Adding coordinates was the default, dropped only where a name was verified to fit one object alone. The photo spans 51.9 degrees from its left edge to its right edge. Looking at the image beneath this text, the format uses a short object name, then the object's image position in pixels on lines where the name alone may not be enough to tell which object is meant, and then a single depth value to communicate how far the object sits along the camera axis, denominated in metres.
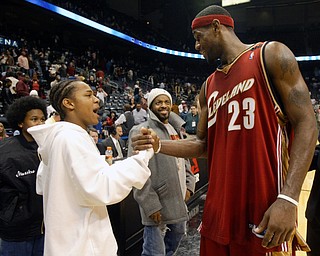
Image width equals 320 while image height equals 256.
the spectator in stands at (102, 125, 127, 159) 6.16
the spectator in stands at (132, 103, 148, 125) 9.59
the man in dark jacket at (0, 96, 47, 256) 2.19
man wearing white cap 2.71
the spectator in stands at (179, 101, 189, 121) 12.32
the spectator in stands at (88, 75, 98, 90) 15.02
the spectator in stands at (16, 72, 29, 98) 9.37
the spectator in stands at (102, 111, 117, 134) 9.99
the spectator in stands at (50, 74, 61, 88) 12.18
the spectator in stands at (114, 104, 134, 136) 8.66
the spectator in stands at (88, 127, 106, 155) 5.27
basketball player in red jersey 1.25
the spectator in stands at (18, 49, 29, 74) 12.20
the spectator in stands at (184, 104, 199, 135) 9.09
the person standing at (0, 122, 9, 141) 5.23
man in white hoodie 1.53
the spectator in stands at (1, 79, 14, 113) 9.12
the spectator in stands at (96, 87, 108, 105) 11.89
